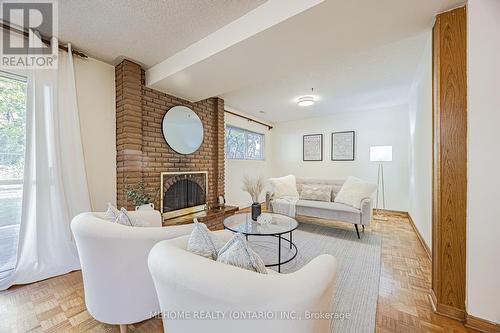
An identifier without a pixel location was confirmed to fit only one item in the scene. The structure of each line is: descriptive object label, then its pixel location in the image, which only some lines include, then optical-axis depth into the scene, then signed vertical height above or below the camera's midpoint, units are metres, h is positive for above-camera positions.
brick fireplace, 2.48 +0.37
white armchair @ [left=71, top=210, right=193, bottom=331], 1.18 -0.64
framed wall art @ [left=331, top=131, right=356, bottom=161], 4.95 +0.45
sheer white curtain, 1.91 -0.14
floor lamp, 3.86 +0.18
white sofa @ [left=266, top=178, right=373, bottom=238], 3.03 -0.77
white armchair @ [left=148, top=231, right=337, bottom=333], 0.61 -0.43
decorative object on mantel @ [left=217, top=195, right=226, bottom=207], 3.76 -0.72
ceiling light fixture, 3.74 +1.23
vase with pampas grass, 2.58 -0.36
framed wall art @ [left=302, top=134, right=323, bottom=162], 5.40 +0.45
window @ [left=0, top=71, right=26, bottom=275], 1.87 +0.05
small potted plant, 2.44 -0.41
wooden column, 1.38 +0.02
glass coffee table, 2.11 -0.74
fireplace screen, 2.93 -0.47
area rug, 1.49 -1.16
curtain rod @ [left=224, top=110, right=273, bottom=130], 4.61 +1.18
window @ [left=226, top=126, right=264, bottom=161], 4.65 +0.52
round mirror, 2.98 +0.56
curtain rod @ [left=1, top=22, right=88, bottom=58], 1.83 +1.29
